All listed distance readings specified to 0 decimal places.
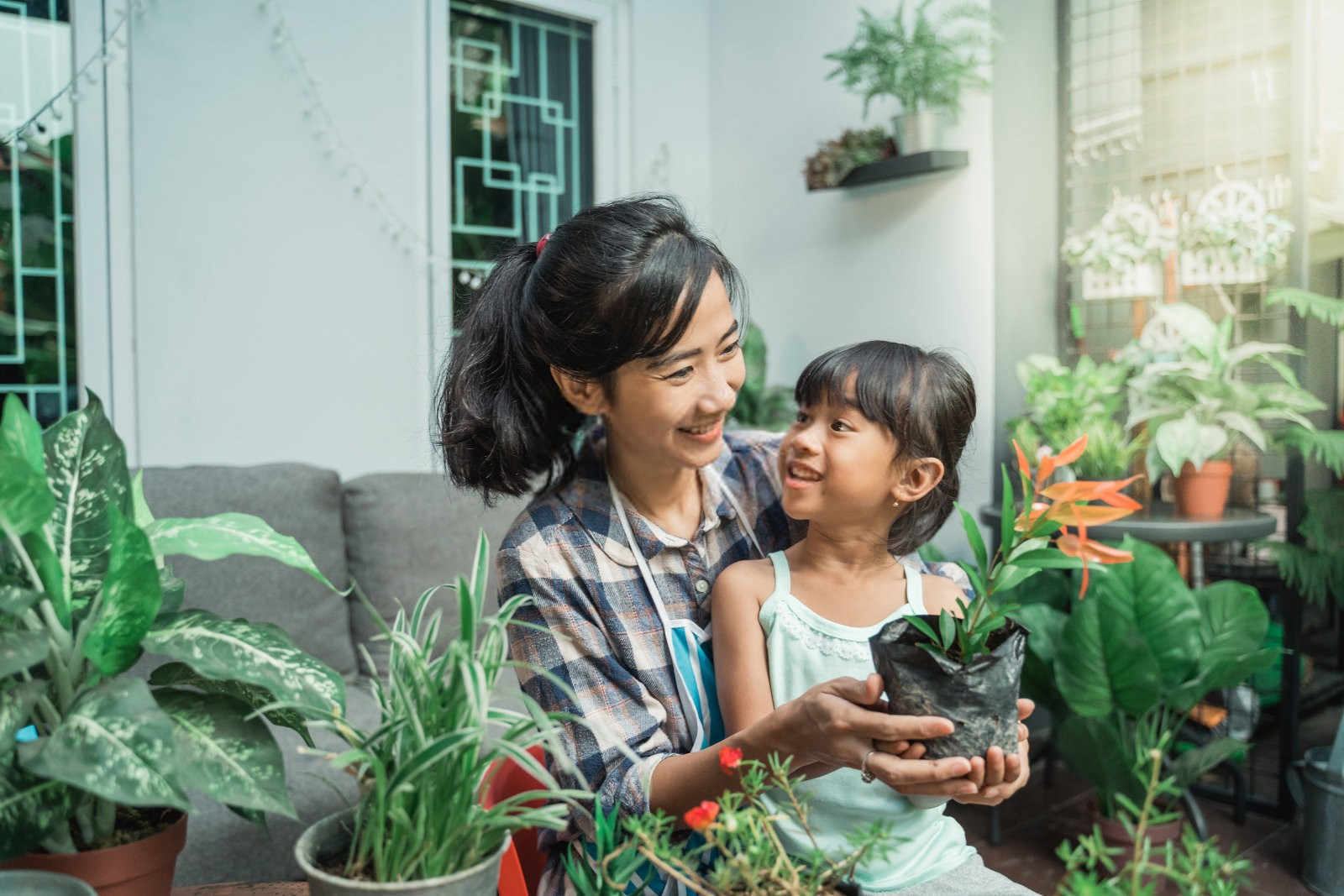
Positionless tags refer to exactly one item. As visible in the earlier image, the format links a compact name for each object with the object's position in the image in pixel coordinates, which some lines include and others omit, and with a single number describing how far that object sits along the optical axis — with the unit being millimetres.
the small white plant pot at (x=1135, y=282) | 2941
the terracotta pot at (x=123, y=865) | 777
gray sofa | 2402
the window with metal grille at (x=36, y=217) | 3102
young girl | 1099
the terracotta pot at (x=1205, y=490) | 2617
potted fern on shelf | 3068
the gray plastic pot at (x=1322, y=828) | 2332
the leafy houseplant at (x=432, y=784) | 696
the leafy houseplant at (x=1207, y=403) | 2549
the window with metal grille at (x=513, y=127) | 3879
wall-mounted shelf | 3133
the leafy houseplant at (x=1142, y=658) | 2410
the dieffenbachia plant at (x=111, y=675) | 694
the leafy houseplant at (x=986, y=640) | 784
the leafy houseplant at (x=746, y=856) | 663
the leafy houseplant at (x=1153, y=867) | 557
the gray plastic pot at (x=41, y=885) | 718
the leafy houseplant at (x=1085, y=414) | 2682
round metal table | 2529
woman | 1189
